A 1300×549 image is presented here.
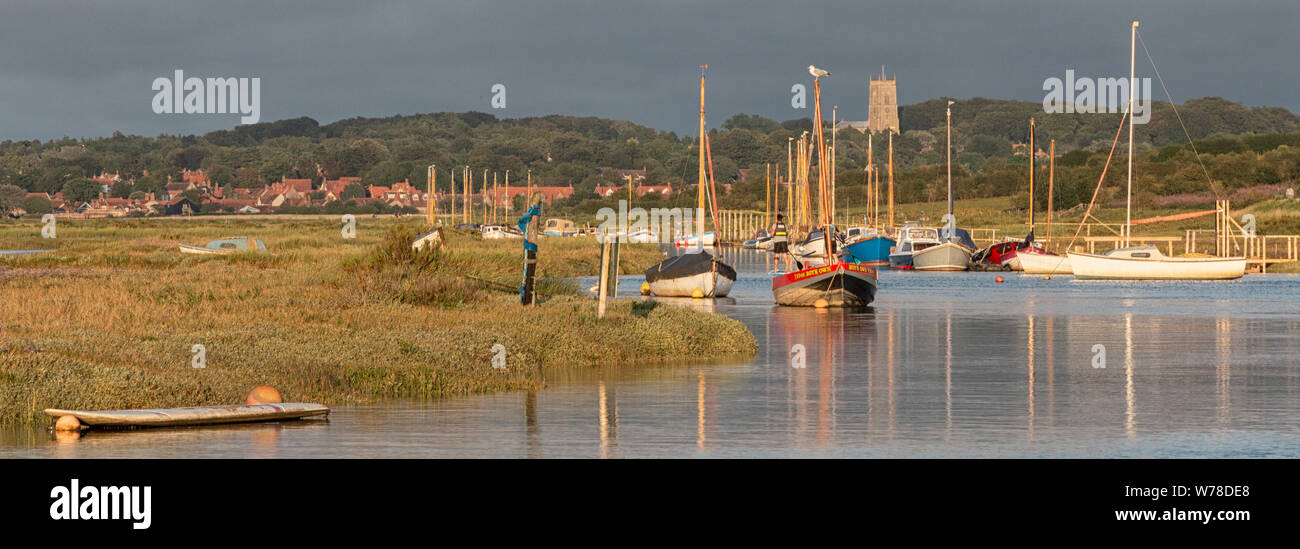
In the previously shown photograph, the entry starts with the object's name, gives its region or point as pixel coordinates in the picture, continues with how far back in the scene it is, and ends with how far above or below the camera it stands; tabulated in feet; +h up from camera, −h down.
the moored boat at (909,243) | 334.44 +5.02
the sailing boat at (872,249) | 320.91 +3.64
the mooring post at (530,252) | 126.41 +1.33
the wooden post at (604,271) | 114.60 -0.25
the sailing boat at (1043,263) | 300.40 +0.43
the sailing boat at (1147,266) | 265.34 -0.24
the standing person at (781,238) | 293.02 +5.80
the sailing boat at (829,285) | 183.73 -2.28
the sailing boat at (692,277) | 198.90 -1.27
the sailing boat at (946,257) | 319.27 +1.84
